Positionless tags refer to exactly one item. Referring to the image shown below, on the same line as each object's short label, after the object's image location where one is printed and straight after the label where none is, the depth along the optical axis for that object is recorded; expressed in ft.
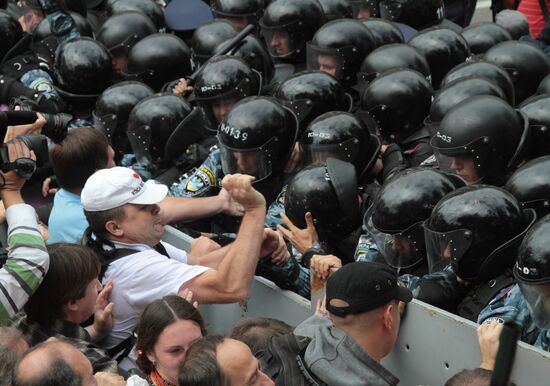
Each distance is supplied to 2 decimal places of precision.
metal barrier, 21.84
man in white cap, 25.09
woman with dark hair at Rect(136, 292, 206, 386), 21.50
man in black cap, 20.18
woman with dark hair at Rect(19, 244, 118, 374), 22.91
